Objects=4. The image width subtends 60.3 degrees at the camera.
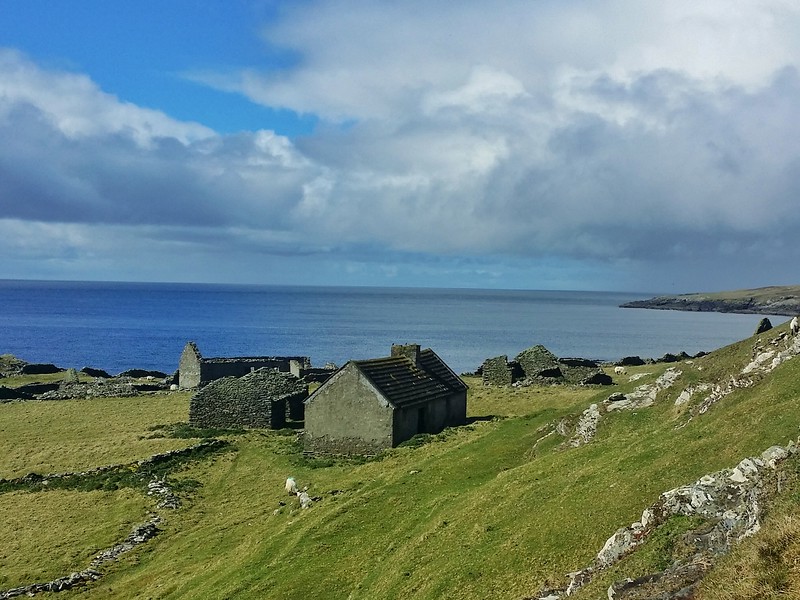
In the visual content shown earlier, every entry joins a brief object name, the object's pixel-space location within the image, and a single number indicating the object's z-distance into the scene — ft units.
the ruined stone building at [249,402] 156.46
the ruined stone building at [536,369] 197.36
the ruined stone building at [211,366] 232.12
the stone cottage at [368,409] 119.24
